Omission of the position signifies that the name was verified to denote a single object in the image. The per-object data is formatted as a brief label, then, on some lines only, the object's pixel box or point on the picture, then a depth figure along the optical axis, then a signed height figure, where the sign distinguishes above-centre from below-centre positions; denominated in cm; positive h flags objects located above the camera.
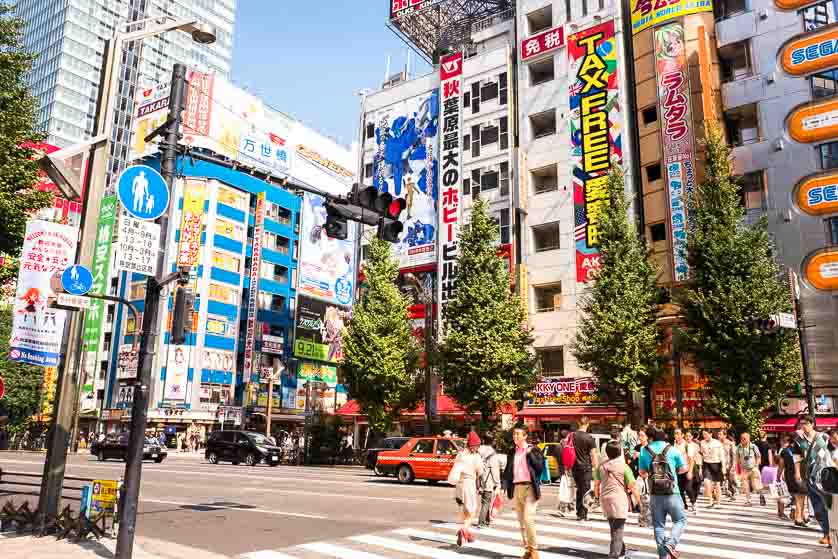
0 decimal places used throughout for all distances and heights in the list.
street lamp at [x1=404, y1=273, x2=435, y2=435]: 3192 +359
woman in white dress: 1013 -98
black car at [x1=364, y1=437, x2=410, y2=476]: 2689 -114
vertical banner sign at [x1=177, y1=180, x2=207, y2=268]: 5950 +1780
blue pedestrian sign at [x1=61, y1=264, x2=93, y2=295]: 941 +193
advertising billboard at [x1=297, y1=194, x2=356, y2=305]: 6281 +1521
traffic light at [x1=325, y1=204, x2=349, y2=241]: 975 +285
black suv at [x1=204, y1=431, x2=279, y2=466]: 3325 -160
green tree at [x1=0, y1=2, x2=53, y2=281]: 1340 +546
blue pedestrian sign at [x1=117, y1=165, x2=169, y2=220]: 836 +290
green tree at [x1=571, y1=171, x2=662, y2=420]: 2561 +410
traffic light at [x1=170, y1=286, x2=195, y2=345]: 877 +136
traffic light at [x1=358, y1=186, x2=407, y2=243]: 992 +318
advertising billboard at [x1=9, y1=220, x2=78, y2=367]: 988 +176
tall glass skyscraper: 10925 +6070
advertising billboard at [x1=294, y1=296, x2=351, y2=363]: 6556 +893
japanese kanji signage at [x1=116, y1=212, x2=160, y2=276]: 850 +222
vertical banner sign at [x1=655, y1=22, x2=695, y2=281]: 2878 +1311
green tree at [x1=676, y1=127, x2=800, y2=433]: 2294 +405
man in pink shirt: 860 -85
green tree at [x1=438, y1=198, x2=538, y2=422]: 2802 +362
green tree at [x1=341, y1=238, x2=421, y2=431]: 3312 +332
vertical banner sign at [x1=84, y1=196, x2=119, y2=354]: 6444 +1437
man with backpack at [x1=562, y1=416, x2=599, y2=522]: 1338 -86
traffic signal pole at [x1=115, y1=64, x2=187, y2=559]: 812 +81
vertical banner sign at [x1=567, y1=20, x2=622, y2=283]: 3275 +1484
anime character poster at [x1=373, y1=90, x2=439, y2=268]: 4128 +1644
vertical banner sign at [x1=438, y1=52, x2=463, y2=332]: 3856 +1525
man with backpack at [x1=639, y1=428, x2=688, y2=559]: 815 -98
